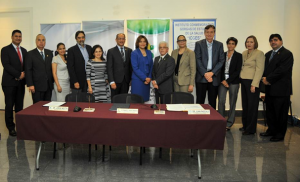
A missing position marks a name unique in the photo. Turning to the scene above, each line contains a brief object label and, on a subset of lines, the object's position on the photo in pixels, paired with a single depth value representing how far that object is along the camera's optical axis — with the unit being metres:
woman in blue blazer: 4.10
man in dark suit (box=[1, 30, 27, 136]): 4.09
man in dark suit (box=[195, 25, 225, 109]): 4.18
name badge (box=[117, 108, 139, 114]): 2.65
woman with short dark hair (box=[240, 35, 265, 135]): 4.01
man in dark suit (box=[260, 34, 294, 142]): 3.76
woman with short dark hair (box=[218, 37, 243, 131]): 4.21
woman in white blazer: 4.18
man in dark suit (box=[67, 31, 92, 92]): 4.17
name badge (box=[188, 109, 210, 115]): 2.62
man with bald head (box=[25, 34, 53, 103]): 4.06
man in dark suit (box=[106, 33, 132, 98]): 4.19
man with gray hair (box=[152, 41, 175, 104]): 4.04
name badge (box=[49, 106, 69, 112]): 2.74
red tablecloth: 2.43
